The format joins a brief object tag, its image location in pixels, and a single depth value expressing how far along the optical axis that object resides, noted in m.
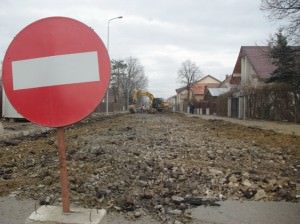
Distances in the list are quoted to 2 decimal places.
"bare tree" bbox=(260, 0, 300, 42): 27.28
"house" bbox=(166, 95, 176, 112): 171.29
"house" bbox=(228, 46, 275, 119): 42.94
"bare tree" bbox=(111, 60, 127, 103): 97.12
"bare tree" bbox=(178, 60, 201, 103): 112.75
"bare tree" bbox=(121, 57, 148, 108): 106.12
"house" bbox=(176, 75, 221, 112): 109.10
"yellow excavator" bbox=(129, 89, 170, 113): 61.28
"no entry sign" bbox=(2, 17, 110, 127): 3.28
